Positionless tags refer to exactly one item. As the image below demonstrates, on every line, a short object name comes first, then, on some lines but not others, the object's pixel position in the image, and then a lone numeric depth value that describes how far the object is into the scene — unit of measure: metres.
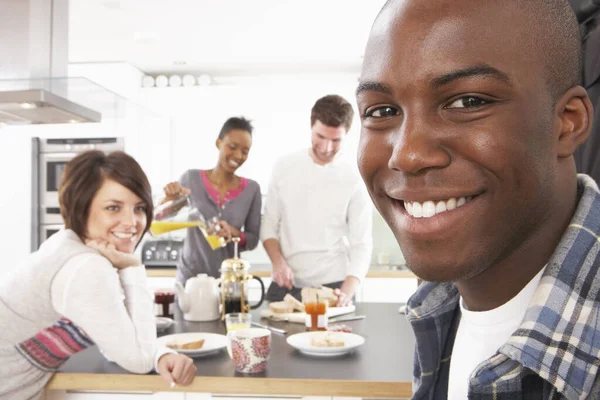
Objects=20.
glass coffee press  1.87
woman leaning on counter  1.35
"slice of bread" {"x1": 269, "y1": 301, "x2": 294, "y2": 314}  1.88
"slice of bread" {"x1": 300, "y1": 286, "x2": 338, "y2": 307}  1.82
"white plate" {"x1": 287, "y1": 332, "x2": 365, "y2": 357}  1.42
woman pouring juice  2.44
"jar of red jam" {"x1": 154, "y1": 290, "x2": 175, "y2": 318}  1.92
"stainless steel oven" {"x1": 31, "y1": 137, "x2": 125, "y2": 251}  4.30
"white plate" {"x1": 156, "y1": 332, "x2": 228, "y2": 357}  1.44
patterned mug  1.29
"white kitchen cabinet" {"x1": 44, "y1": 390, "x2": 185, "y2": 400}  1.37
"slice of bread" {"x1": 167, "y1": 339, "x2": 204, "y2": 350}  1.44
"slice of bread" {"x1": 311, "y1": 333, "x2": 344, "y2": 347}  1.45
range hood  2.18
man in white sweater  2.45
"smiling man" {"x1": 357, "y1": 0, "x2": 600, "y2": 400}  0.50
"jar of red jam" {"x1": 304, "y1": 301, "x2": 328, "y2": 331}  1.68
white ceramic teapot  1.88
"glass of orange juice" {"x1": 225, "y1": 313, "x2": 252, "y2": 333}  1.59
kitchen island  1.23
